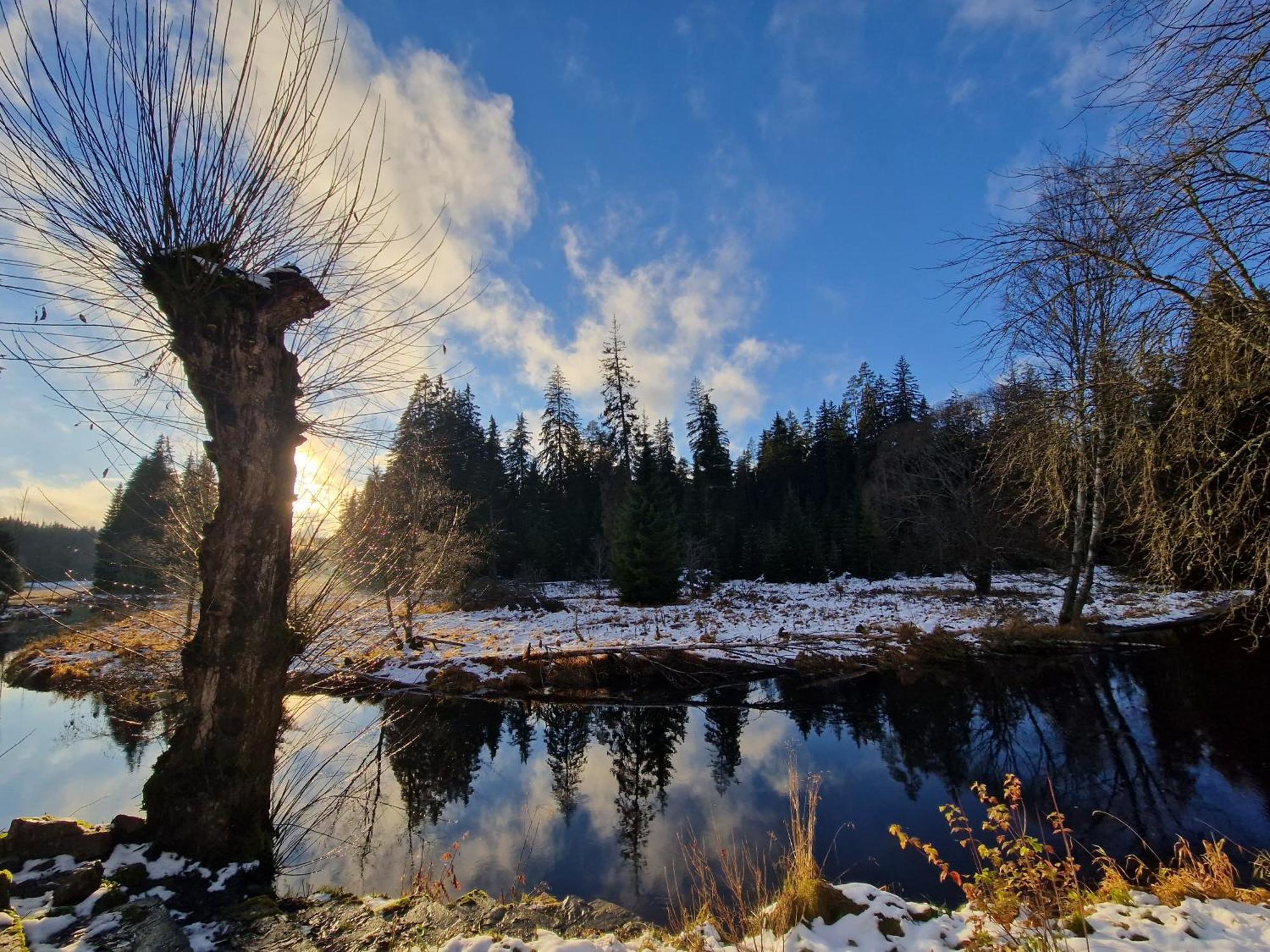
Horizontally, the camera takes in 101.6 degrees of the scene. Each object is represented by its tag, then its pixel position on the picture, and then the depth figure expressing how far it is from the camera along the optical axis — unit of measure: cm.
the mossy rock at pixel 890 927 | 323
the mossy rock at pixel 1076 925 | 297
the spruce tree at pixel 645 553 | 2108
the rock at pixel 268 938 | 283
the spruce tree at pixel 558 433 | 4019
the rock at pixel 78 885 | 288
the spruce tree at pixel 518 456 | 4070
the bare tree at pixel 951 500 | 1972
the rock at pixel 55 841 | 333
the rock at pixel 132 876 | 311
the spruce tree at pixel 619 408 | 3600
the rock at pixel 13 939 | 223
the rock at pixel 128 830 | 345
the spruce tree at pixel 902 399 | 4450
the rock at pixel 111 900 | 288
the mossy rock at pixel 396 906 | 348
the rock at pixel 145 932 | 260
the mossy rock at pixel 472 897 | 385
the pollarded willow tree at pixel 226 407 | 334
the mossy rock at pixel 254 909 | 306
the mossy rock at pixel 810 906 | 338
